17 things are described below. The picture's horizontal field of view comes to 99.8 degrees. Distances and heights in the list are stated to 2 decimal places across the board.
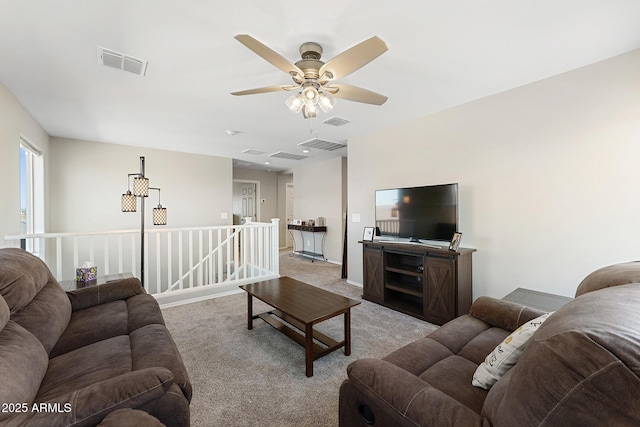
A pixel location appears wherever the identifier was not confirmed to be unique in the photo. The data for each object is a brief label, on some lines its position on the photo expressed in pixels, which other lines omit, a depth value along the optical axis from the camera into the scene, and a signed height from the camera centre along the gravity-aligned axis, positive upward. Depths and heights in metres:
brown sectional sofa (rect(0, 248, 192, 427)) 0.95 -0.69
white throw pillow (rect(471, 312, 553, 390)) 1.09 -0.60
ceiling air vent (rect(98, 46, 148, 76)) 2.09 +1.25
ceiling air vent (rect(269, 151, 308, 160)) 5.76 +1.29
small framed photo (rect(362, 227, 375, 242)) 3.88 -0.31
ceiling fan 1.58 +0.95
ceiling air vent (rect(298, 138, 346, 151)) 4.79 +1.29
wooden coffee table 2.09 -0.80
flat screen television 3.05 +0.00
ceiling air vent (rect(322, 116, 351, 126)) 3.63 +1.28
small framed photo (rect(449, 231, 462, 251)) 2.88 -0.32
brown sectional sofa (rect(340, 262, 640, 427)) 0.61 -0.47
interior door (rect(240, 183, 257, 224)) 8.27 +0.42
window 3.55 +0.35
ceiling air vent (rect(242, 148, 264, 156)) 5.50 +1.30
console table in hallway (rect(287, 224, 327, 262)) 6.50 -0.69
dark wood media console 2.87 -0.80
